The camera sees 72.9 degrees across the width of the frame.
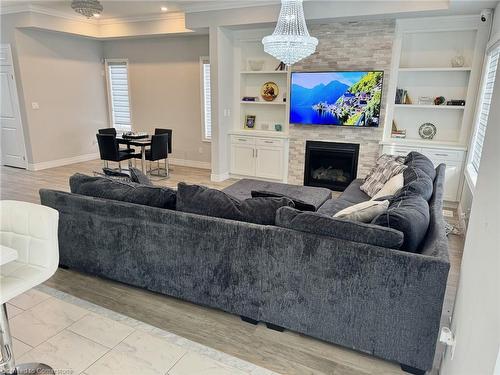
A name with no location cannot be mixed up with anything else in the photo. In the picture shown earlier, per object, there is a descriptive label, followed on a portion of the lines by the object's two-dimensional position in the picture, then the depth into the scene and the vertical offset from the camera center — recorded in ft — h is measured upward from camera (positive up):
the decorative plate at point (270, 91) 19.72 +0.79
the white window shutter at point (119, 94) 25.26 +0.59
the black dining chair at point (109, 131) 21.85 -1.87
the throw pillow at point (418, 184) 7.86 -1.85
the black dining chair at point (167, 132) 21.08 -1.85
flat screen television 16.29 +0.40
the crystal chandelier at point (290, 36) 11.81 +2.37
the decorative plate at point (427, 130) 16.65 -1.06
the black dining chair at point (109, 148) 18.81 -2.53
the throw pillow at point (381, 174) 11.73 -2.36
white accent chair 5.49 -2.36
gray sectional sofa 5.80 -3.22
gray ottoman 11.96 -3.11
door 20.85 -1.14
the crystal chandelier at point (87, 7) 14.44 +4.00
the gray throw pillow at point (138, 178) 9.59 -2.09
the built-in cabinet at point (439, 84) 15.20 +1.13
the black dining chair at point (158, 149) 19.20 -2.57
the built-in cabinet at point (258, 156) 19.17 -2.92
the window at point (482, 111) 13.48 -0.08
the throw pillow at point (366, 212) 6.83 -2.10
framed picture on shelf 20.68 -1.01
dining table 19.34 -2.20
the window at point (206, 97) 21.77 +0.42
